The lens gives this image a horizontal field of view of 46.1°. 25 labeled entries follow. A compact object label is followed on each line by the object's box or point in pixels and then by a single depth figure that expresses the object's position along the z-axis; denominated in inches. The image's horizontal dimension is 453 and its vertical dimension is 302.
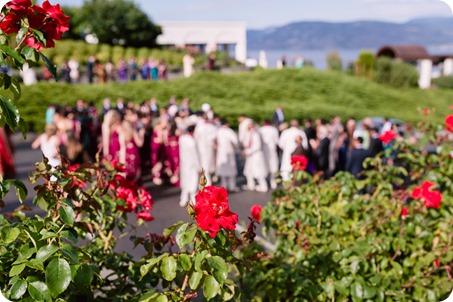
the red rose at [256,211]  172.2
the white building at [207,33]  1942.7
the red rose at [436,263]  154.6
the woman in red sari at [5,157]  387.2
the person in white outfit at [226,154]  450.0
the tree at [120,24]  1443.2
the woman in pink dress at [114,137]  422.3
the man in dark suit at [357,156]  394.6
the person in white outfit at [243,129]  480.4
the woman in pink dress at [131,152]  417.4
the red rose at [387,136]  250.8
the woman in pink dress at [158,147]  469.4
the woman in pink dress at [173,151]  460.1
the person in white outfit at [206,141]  456.1
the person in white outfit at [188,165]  394.6
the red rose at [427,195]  167.3
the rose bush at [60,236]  84.4
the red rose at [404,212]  169.5
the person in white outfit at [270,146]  482.0
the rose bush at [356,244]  141.3
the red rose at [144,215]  142.2
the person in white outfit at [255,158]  460.4
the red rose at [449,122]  206.8
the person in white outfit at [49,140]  346.6
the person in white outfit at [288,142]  455.8
